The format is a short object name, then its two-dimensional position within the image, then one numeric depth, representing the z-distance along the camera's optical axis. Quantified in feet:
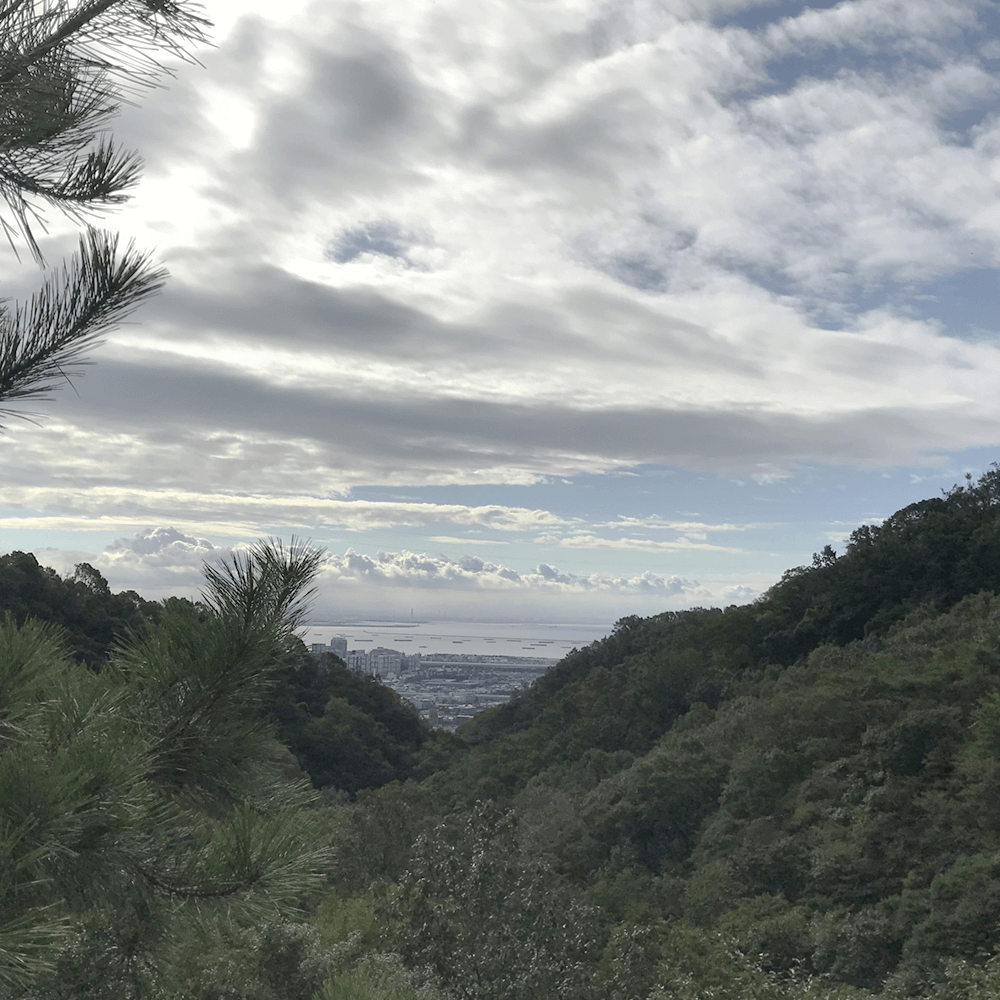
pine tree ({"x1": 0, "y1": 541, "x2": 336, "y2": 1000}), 7.74
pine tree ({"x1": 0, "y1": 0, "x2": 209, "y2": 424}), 8.88
